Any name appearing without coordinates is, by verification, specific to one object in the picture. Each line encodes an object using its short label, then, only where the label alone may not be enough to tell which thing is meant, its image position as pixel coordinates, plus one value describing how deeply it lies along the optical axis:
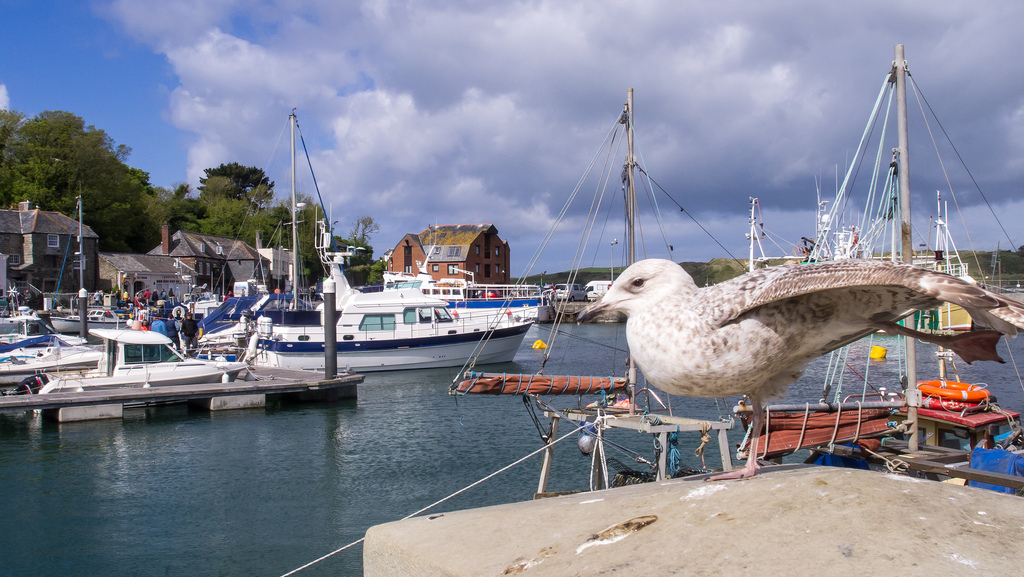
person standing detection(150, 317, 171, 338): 23.19
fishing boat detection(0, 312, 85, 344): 31.60
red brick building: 74.75
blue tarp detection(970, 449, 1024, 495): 5.75
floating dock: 17.36
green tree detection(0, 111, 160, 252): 64.56
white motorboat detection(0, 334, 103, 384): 21.11
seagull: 3.29
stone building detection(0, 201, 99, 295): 56.53
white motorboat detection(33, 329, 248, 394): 18.75
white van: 65.31
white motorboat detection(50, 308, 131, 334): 41.57
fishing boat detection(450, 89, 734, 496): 5.85
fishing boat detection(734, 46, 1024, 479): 5.95
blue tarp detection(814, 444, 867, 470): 6.55
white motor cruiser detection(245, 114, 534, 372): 28.98
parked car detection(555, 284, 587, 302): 67.34
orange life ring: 8.80
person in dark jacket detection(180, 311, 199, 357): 26.36
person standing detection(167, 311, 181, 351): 25.16
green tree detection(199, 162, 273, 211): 91.31
